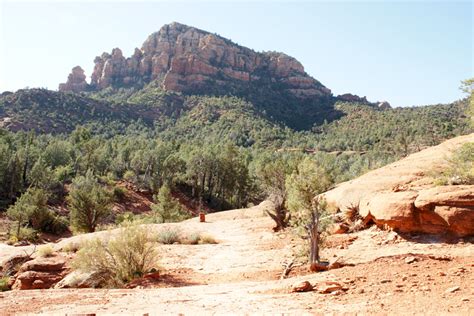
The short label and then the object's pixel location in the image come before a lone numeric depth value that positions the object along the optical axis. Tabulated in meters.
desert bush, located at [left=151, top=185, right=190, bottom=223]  35.25
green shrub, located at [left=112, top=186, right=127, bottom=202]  48.88
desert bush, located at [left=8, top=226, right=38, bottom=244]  27.55
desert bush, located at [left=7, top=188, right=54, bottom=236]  30.73
